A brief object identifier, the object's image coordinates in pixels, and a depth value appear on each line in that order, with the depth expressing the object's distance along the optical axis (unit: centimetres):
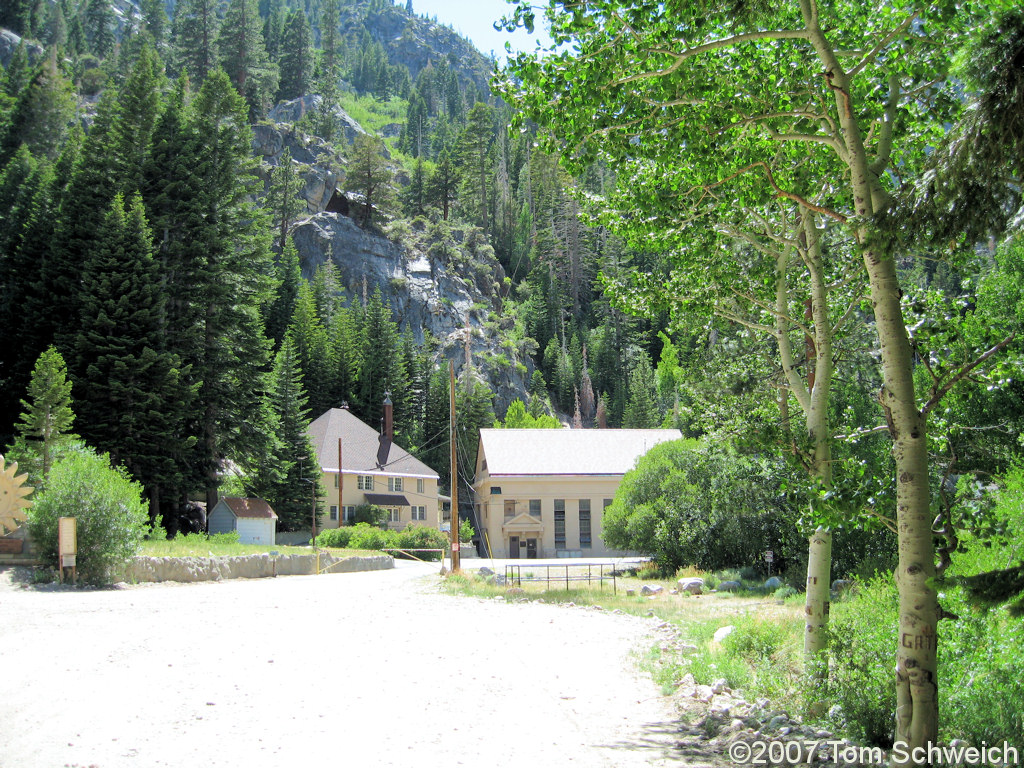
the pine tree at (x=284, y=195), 9112
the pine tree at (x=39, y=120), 7362
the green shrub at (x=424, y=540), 4912
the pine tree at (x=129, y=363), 3484
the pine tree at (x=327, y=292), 8150
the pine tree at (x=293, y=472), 4738
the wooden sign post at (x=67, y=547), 2077
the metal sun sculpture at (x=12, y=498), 2138
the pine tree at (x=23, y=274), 3978
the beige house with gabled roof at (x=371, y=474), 5591
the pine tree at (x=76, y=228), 3941
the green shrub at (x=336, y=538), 4694
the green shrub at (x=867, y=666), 739
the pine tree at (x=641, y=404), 8675
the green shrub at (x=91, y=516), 2114
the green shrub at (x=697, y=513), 2920
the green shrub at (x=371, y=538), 4700
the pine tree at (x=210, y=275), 3981
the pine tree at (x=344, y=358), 7188
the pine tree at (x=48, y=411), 2709
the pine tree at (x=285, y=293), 7344
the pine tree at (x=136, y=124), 4181
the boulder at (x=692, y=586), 2636
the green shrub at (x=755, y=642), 1111
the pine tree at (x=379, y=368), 7488
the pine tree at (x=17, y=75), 8469
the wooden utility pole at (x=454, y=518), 3228
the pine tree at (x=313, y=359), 6962
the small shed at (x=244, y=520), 4012
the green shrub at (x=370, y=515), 5406
